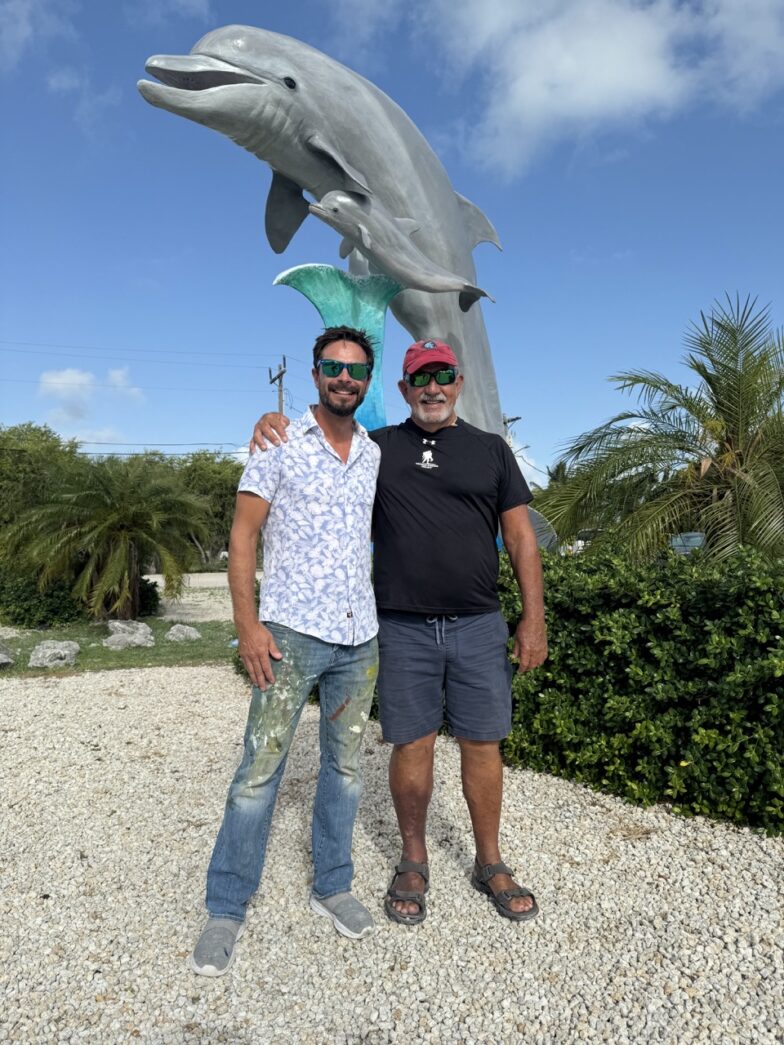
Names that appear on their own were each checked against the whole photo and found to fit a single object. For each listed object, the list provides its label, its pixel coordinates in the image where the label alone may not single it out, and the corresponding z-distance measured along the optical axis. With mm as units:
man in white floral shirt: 2342
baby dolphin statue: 4711
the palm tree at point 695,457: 6508
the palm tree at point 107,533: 11305
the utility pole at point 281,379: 27359
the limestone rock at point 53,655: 7996
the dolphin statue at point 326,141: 4617
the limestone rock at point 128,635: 9703
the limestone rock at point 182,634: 10414
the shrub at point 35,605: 12016
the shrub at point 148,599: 13258
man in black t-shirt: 2578
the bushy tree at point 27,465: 13119
